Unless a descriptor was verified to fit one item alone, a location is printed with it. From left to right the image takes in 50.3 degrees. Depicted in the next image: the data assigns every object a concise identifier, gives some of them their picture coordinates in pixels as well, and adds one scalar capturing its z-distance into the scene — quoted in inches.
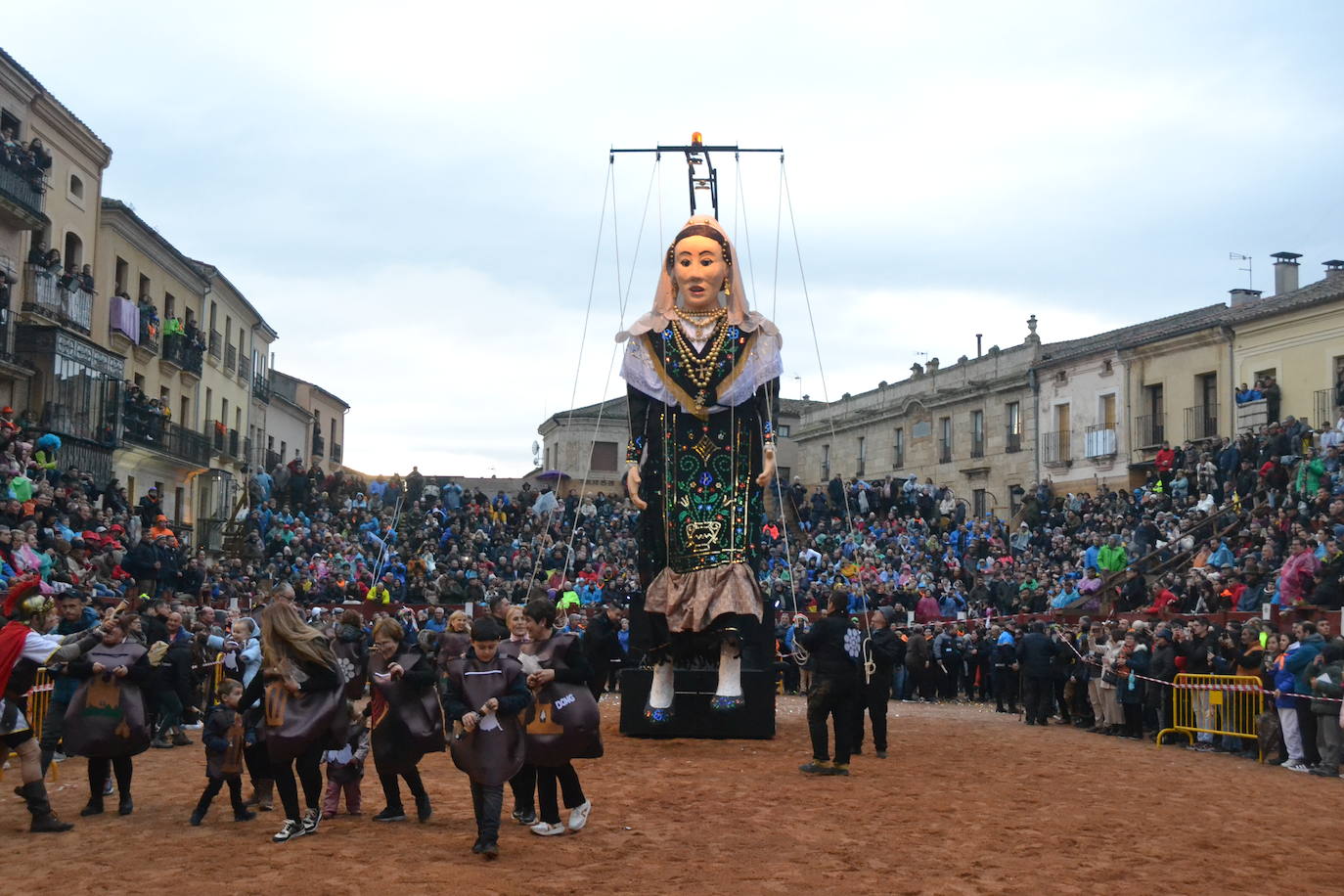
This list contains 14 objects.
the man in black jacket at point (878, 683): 519.2
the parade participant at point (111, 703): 358.0
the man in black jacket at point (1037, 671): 725.9
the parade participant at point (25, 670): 342.0
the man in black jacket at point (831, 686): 456.1
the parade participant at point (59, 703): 385.7
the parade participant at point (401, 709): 348.2
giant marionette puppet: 542.9
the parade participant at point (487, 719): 315.3
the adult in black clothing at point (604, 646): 520.7
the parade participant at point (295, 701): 329.7
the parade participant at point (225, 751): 361.1
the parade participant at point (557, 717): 329.4
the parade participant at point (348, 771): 362.3
